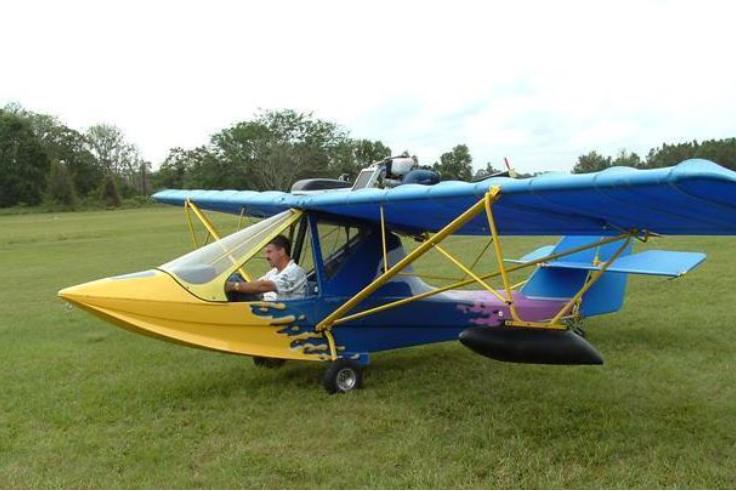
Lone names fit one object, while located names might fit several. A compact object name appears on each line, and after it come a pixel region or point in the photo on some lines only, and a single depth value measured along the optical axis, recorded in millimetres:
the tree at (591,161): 81638
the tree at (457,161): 82375
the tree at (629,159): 78550
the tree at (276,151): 95500
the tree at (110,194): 90062
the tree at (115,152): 125375
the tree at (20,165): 95312
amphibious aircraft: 4668
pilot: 6270
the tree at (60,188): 87188
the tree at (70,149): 105375
